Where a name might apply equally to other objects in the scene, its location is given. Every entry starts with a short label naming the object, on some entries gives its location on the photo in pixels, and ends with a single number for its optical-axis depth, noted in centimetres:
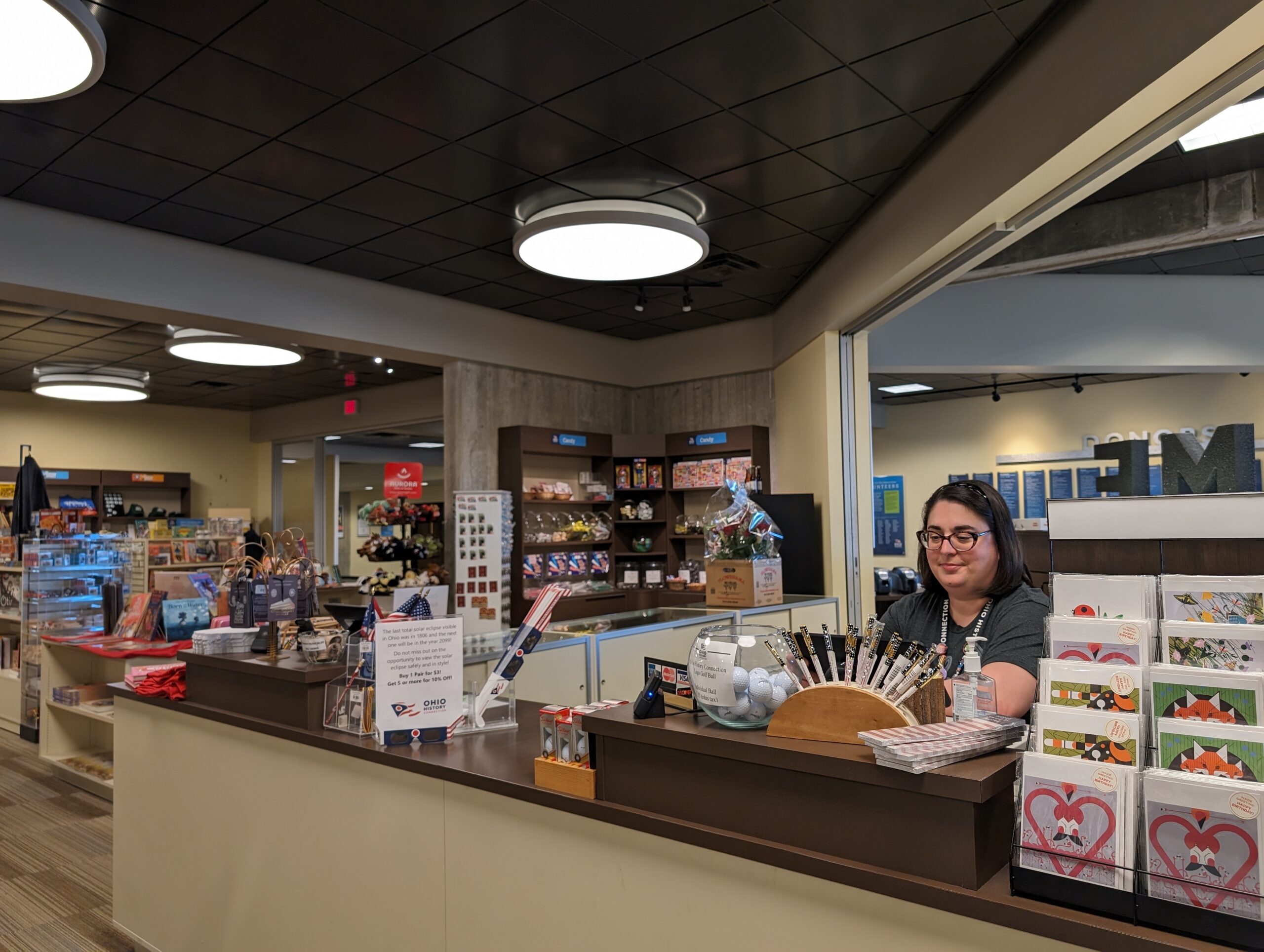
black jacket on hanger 717
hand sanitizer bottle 168
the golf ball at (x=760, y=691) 178
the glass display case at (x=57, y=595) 668
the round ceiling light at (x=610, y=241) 488
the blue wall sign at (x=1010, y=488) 955
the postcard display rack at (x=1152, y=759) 122
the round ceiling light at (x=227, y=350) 733
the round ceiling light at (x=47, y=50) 285
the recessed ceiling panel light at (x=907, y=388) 976
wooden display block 198
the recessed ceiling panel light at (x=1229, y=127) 424
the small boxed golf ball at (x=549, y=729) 213
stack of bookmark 144
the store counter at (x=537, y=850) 148
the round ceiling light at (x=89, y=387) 924
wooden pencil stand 162
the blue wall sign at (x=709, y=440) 792
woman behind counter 229
